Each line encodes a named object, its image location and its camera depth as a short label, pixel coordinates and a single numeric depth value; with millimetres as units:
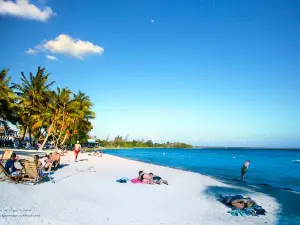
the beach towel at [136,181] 11102
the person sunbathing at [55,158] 13375
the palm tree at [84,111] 43781
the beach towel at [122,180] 11117
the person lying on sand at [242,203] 7740
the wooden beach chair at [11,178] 9055
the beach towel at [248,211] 7241
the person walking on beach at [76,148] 20388
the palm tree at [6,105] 25422
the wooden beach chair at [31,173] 9203
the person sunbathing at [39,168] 9355
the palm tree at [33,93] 35406
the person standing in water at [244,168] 17047
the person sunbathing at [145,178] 11039
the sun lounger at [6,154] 13222
